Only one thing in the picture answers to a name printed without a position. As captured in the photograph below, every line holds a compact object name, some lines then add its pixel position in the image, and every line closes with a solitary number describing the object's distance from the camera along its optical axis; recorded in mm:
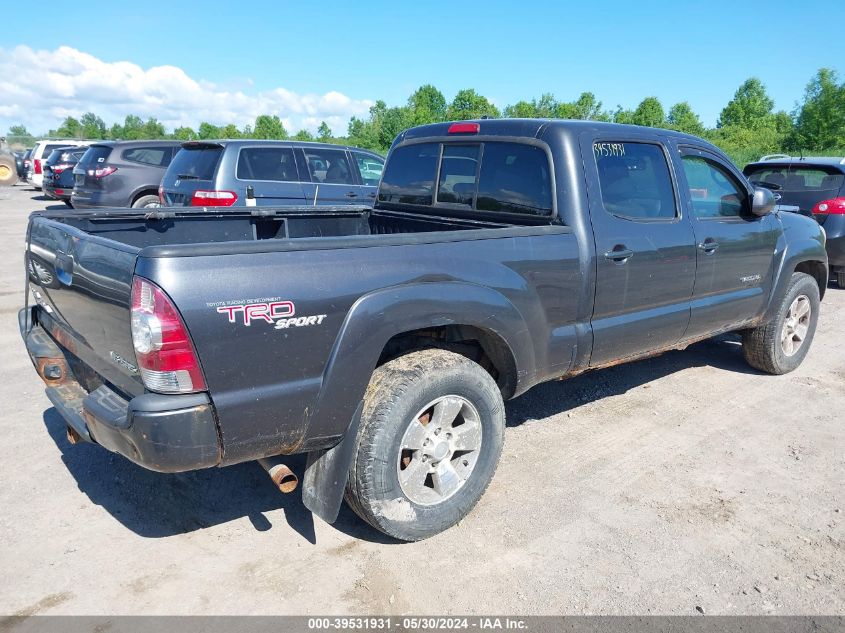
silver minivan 8203
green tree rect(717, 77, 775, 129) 72438
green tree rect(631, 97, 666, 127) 68312
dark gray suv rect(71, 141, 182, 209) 12281
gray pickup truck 2412
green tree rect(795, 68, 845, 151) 50812
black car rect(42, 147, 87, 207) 16578
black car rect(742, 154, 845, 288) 8719
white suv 22677
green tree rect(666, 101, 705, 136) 69269
